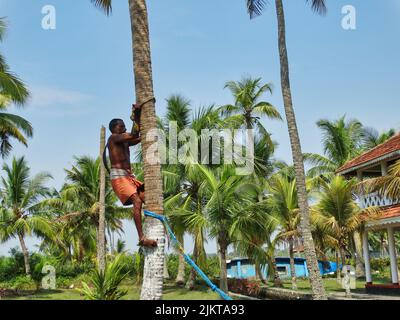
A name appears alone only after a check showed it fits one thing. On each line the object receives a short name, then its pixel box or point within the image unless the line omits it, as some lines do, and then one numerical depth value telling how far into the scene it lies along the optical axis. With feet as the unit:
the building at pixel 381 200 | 61.00
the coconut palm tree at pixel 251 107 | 92.58
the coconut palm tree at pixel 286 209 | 69.87
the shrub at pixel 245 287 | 70.44
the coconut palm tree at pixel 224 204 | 59.16
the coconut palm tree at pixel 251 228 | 59.62
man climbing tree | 21.56
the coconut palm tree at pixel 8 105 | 58.18
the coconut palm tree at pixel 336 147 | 106.11
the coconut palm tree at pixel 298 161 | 43.88
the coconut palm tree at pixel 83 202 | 102.31
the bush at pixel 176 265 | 94.98
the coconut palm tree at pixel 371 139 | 110.11
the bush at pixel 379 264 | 117.62
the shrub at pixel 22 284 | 84.51
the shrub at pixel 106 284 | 30.45
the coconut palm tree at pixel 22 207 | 89.35
